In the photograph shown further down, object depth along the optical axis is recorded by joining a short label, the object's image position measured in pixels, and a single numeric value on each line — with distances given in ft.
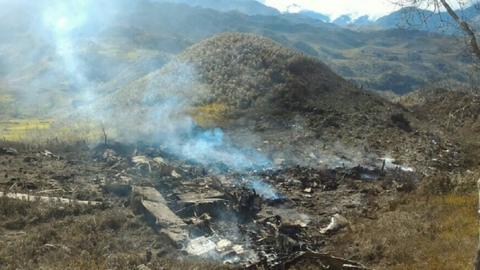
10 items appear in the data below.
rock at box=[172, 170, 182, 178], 60.01
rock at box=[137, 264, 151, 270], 32.66
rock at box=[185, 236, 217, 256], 39.81
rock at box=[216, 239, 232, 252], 40.42
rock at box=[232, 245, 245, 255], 39.97
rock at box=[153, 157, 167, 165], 65.19
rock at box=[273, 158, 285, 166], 72.35
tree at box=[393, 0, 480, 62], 23.29
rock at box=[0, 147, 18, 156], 68.62
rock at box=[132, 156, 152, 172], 63.08
